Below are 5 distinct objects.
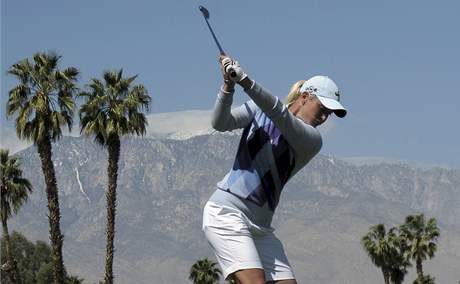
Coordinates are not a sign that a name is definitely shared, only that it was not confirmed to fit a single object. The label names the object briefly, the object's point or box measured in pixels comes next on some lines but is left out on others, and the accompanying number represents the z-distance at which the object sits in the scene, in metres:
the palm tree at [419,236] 82.69
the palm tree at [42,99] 41.12
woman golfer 6.86
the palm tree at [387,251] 86.56
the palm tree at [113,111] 44.72
